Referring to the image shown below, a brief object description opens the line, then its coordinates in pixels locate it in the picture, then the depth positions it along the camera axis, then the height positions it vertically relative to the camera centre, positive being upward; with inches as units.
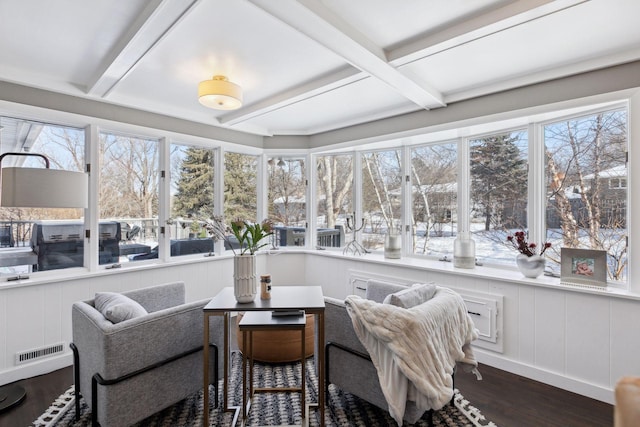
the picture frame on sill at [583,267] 95.3 -16.4
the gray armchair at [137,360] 68.9 -34.9
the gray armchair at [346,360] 78.2 -38.4
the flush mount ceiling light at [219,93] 98.1 +39.3
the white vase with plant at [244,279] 79.7 -16.3
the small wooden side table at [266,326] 74.7 -26.8
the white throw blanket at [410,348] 66.5 -30.3
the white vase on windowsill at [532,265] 106.3 -17.2
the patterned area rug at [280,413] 80.4 -53.7
